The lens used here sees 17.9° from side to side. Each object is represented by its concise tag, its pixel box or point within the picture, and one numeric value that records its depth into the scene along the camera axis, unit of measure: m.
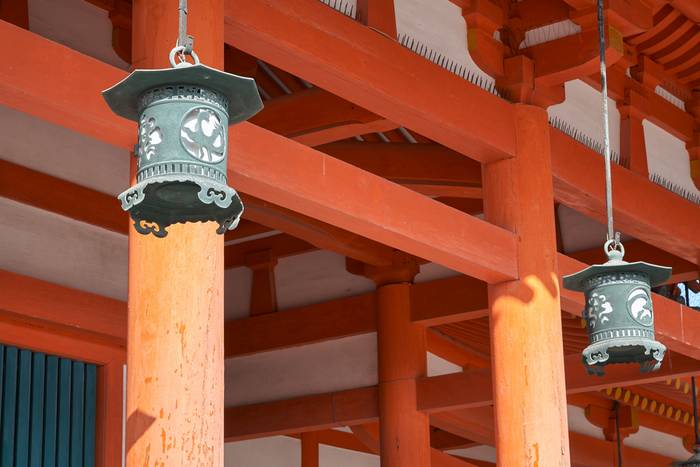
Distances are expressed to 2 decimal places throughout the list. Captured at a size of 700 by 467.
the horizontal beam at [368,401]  12.04
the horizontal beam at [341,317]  12.98
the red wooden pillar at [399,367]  12.55
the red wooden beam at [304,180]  6.74
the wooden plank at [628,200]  10.57
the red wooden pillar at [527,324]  9.22
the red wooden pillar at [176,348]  6.53
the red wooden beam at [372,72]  8.18
